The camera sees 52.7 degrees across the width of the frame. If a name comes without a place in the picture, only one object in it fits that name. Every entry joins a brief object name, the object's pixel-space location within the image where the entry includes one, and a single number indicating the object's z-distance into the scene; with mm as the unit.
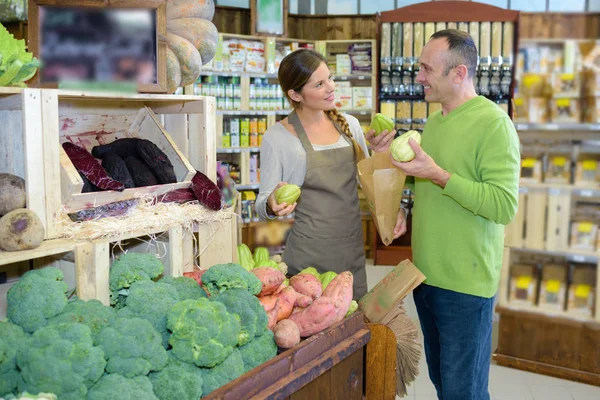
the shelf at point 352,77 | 7266
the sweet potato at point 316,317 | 1894
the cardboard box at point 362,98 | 7246
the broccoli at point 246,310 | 1687
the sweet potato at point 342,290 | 1980
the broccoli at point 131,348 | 1421
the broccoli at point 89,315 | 1492
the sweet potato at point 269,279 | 1985
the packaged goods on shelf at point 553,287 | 3963
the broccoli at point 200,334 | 1523
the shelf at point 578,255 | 3863
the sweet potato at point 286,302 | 1925
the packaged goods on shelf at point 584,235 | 3896
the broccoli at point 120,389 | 1355
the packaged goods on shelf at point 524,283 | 4043
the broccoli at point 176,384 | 1456
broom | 2207
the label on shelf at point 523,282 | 4047
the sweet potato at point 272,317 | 1840
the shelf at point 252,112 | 6757
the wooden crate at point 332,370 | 1586
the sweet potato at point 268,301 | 1926
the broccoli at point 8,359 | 1385
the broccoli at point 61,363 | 1328
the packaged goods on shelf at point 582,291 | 3895
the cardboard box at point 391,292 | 2160
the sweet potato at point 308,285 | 2088
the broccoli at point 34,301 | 1506
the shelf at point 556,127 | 3824
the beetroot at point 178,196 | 2234
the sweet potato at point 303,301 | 2002
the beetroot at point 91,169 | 2031
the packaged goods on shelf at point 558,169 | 3930
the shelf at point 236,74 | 6725
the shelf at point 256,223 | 6962
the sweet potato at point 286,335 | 1763
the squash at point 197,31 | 2453
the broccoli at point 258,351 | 1666
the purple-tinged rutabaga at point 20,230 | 1627
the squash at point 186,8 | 2451
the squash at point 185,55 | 2400
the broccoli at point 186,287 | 1809
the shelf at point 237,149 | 6863
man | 2168
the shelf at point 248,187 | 7043
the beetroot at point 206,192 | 2307
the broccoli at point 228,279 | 1821
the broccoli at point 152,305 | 1602
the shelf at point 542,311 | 3885
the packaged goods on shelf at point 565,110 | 3857
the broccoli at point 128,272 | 1796
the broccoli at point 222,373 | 1538
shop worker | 2740
